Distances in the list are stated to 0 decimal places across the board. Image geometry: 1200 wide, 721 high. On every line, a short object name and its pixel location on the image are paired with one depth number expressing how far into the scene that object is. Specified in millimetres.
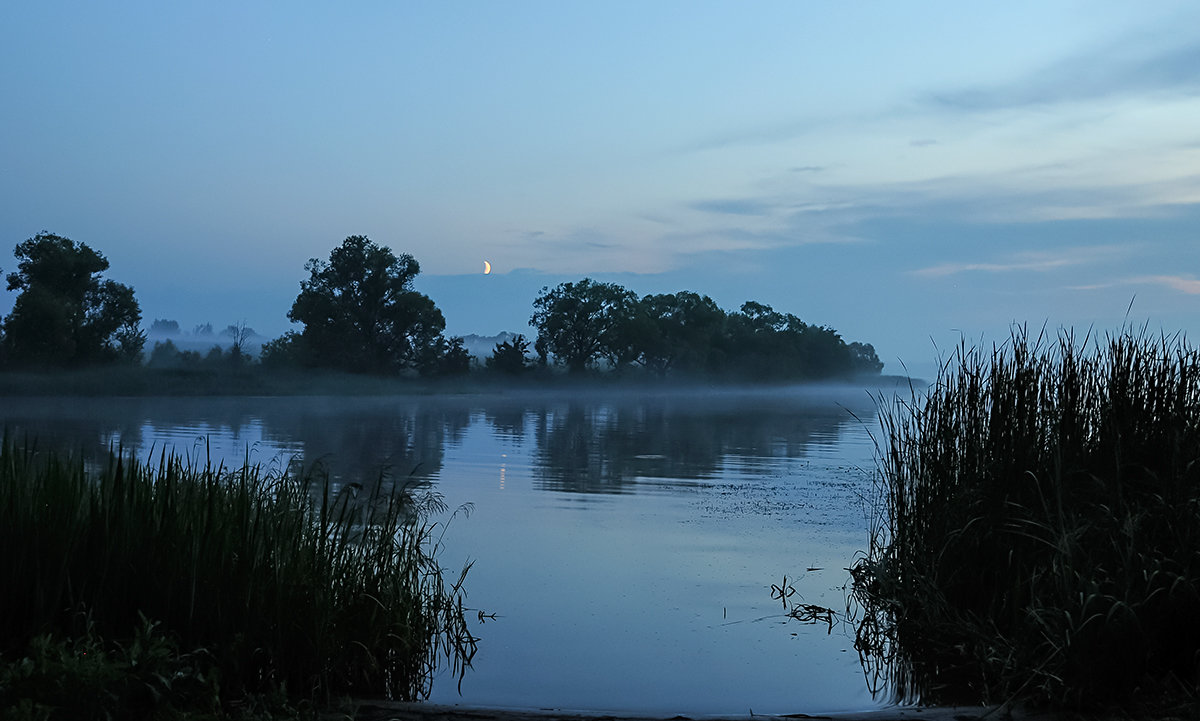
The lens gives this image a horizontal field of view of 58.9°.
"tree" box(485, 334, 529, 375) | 64562
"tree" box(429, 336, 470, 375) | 57969
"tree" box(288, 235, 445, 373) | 54969
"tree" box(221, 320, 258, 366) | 54844
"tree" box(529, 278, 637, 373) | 69688
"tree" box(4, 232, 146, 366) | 43062
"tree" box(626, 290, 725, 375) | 73444
